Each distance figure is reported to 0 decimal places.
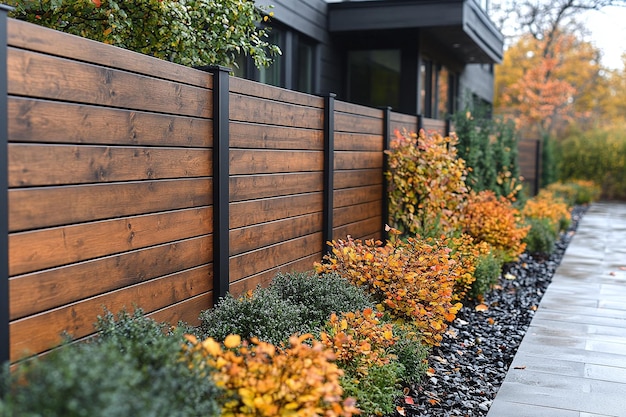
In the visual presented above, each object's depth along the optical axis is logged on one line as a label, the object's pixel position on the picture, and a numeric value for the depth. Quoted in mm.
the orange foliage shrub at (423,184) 7289
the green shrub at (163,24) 4543
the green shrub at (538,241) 9531
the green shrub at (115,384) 1869
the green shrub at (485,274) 6492
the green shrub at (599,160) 20984
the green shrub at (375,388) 3439
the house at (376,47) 9547
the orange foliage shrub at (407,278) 4727
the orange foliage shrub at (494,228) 8133
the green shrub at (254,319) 3635
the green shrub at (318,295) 4285
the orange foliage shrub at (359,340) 3609
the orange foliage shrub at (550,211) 11484
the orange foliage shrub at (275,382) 2539
